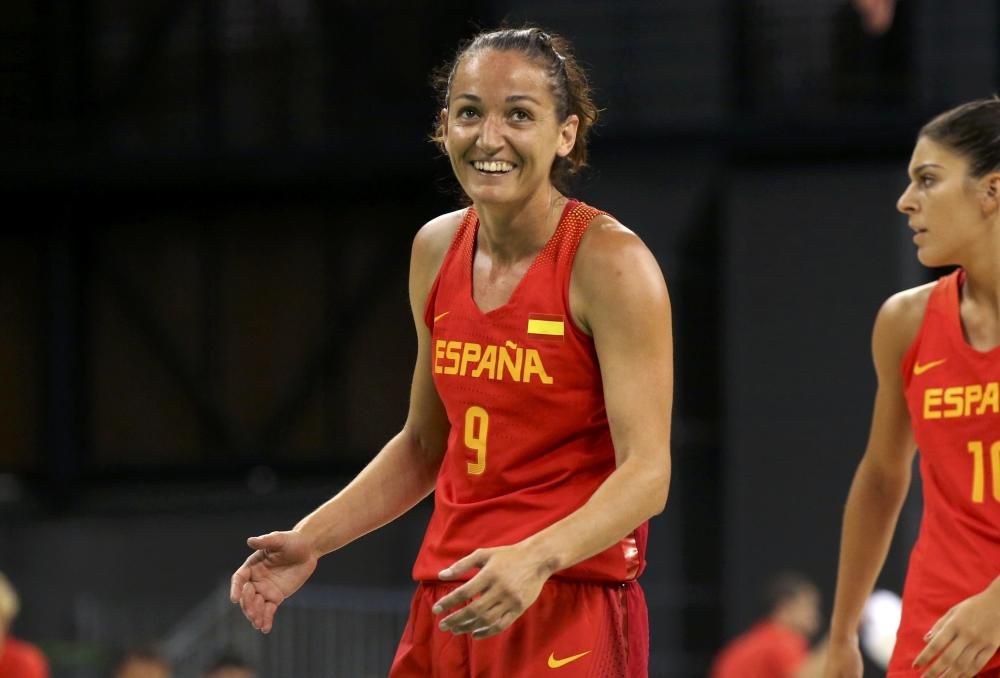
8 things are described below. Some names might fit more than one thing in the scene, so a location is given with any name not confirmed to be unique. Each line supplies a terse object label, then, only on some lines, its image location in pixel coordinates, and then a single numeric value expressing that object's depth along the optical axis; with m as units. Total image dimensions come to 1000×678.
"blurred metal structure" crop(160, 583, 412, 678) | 22.81
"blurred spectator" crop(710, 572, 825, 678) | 19.22
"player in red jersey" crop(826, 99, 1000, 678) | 7.00
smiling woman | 6.31
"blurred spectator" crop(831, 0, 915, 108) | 24.67
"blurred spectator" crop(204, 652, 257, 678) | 15.18
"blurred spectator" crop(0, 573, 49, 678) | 16.09
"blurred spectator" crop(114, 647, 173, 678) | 16.50
